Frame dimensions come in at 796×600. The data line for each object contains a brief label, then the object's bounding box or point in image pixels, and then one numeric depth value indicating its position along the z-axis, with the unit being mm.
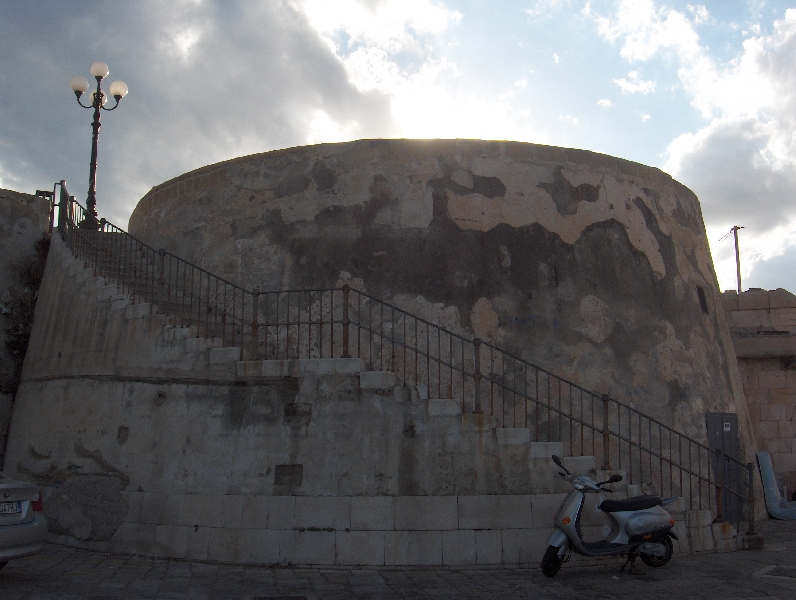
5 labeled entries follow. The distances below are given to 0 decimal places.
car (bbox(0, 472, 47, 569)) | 6724
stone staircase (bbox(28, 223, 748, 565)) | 7918
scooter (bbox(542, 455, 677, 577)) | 7371
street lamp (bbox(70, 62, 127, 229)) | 14977
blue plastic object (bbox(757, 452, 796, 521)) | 12430
